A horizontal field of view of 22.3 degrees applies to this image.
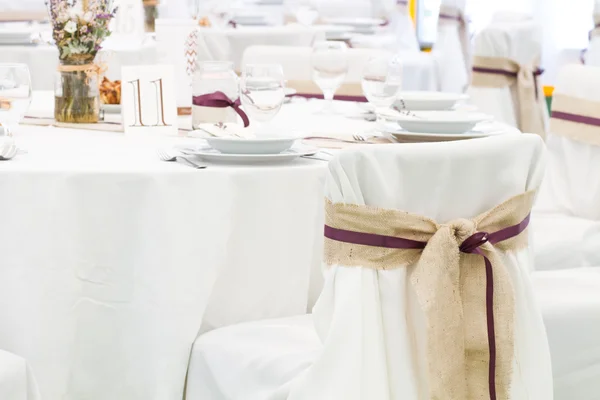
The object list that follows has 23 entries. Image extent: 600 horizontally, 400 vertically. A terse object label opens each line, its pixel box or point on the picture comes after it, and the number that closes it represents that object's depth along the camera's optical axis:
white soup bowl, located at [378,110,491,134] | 3.20
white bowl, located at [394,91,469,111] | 4.11
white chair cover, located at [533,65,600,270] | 3.96
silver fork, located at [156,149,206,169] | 2.73
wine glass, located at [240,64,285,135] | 3.34
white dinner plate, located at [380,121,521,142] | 3.15
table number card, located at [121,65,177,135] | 3.37
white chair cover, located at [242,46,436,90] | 5.39
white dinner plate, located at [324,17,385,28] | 9.26
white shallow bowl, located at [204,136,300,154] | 2.74
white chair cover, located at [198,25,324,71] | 7.44
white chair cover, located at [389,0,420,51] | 10.09
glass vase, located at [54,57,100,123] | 3.59
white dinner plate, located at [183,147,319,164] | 2.70
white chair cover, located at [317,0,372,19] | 11.79
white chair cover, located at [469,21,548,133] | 6.36
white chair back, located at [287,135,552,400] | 2.20
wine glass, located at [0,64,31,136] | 2.99
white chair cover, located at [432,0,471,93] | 9.18
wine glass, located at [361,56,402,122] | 3.73
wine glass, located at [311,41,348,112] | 3.96
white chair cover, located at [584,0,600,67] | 8.49
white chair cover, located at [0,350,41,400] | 2.40
